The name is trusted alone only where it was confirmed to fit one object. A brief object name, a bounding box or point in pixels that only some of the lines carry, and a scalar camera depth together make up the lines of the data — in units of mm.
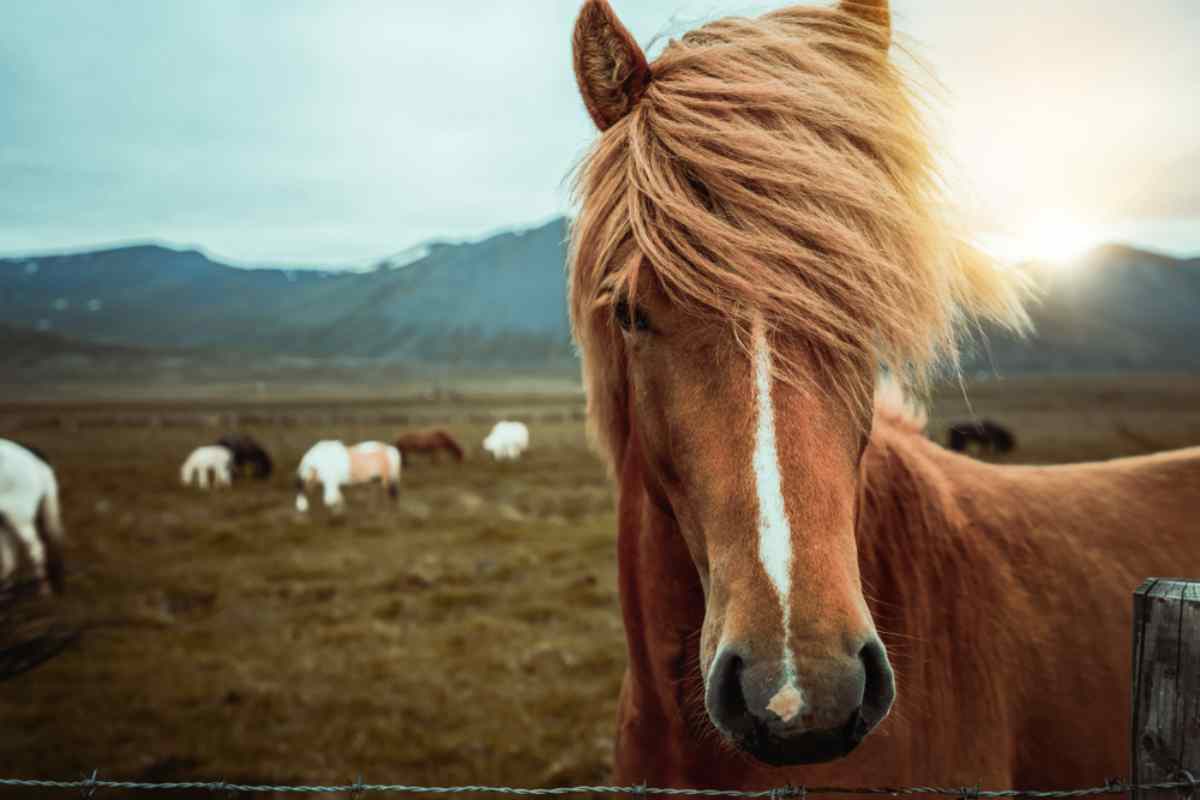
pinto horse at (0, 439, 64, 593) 8562
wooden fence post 1135
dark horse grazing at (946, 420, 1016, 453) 27219
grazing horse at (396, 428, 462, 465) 25406
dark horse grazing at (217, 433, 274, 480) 20344
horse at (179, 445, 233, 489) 18609
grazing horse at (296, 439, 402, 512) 15742
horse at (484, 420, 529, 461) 26781
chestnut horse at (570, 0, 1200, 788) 1198
